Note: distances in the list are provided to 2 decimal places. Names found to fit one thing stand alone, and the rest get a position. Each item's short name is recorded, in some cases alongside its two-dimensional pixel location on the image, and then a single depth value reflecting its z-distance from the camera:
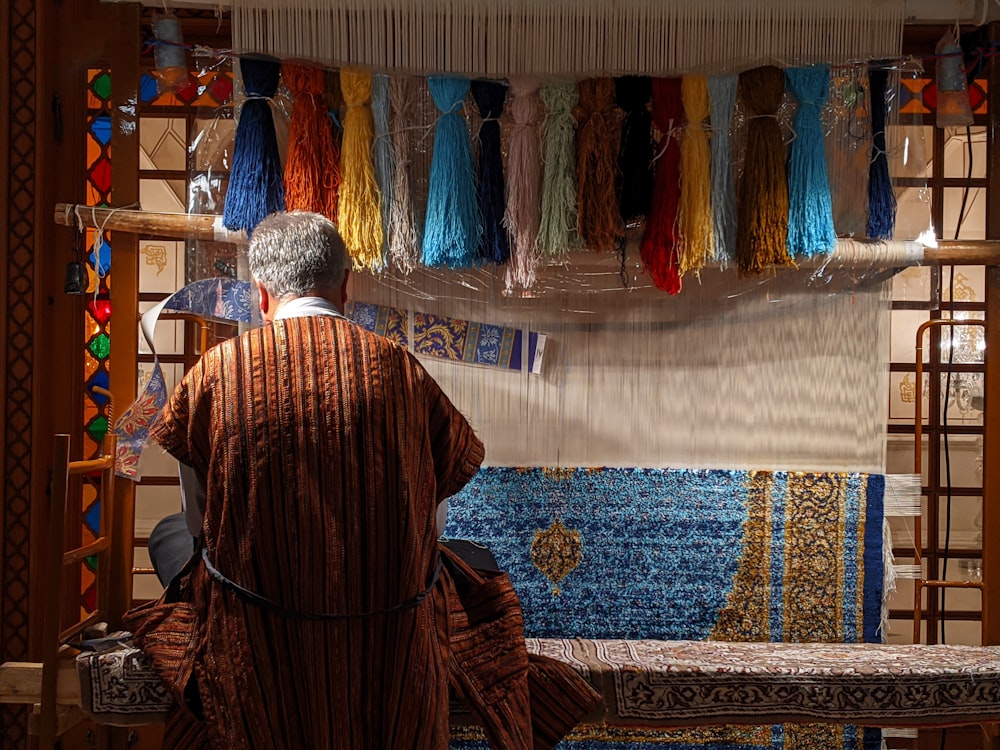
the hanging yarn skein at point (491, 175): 2.53
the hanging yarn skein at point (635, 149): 2.54
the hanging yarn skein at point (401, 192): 2.52
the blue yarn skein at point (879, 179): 2.58
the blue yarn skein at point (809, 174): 2.48
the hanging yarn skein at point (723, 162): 2.53
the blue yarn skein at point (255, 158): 2.45
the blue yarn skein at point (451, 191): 2.47
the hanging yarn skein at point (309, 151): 2.48
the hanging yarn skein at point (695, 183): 2.49
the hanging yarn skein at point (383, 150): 2.54
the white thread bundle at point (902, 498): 2.72
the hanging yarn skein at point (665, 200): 2.51
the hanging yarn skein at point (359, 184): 2.47
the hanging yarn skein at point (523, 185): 2.53
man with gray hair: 1.63
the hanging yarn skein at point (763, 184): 2.49
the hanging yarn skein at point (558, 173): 2.50
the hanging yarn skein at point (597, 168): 2.50
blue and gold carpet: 2.69
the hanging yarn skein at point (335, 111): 2.52
